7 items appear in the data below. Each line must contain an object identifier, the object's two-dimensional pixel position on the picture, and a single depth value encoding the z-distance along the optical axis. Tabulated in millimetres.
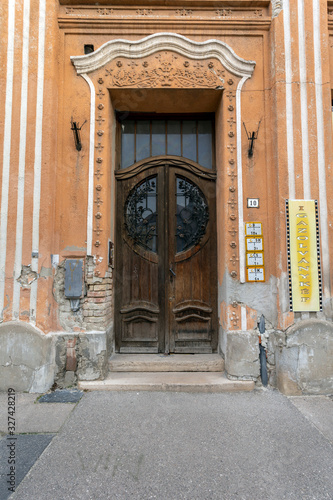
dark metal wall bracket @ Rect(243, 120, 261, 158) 3969
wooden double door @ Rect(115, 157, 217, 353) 4402
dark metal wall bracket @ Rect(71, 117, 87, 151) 3884
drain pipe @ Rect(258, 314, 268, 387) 3701
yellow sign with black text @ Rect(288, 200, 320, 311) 3709
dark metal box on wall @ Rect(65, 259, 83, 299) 3775
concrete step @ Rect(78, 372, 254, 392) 3562
